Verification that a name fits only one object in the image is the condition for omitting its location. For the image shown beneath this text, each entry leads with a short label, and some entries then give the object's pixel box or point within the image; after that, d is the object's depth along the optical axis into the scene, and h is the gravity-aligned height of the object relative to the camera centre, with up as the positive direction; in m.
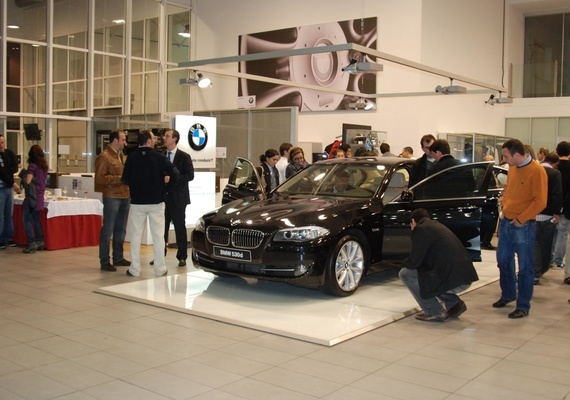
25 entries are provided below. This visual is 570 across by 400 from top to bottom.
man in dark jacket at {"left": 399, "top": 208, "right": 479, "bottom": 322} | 5.82 -0.87
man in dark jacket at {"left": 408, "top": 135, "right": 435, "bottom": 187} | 8.01 +0.00
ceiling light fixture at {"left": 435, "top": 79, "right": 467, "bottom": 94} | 10.84 +1.34
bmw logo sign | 10.98 +0.47
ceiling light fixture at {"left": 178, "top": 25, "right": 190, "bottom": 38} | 21.11 +4.35
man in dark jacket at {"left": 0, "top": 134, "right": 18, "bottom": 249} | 10.07 -0.48
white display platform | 5.71 -1.43
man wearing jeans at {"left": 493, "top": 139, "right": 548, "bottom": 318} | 6.19 -0.42
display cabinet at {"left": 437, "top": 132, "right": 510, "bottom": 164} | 17.28 +0.64
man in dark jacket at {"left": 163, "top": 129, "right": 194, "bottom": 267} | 8.62 -0.33
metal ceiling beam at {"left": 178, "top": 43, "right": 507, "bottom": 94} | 7.39 +1.38
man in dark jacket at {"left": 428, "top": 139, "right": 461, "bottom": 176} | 7.92 +0.15
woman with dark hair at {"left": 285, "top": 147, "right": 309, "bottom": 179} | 10.14 +0.05
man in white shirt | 10.58 +0.07
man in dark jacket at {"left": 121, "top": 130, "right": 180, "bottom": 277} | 7.82 -0.31
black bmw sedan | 6.52 -0.60
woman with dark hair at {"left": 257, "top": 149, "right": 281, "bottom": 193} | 10.09 -0.08
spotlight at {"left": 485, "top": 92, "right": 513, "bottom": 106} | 13.24 +1.43
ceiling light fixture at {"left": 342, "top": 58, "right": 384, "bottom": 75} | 8.00 +1.27
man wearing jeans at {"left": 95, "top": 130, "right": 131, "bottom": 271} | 8.38 -0.46
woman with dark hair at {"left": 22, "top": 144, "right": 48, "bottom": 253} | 9.77 -0.56
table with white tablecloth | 10.16 -0.99
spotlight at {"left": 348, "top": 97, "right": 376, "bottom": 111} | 14.03 +1.35
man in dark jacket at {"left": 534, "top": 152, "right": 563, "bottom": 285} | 7.16 -0.59
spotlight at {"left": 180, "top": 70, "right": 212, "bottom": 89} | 10.17 +1.33
